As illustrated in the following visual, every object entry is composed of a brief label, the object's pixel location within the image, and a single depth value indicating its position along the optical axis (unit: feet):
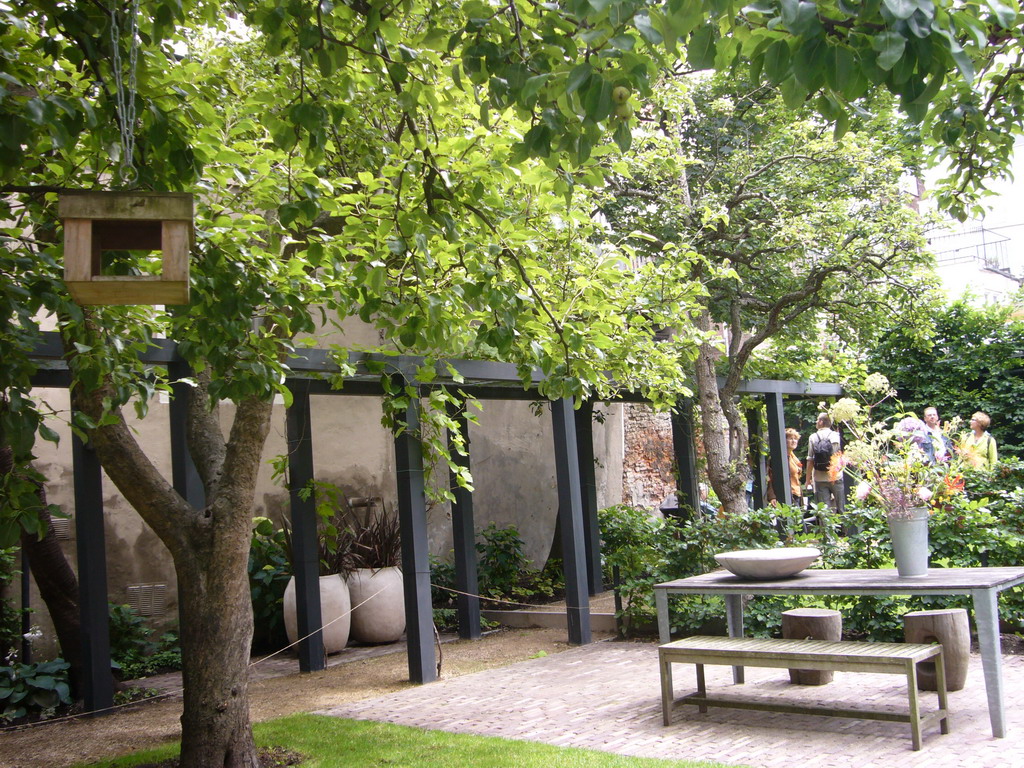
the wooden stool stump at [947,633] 16.63
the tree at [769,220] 29.78
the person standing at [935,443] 23.91
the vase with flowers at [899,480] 15.94
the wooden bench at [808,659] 14.42
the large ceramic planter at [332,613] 26.91
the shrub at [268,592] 28.53
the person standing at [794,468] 43.09
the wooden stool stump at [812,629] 19.01
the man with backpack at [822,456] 36.45
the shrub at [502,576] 33.91
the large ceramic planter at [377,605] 28.43
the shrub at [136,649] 25.30
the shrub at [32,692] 21.18
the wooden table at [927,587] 14.42
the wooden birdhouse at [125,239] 9.06
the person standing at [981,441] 28.55
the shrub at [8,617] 23.50
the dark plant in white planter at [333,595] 26.94
